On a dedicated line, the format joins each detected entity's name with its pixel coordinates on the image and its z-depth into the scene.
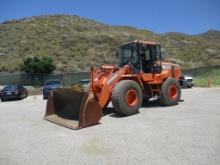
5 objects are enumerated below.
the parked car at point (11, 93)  13.26
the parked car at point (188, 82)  15.14
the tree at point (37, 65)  22.20
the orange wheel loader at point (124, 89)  5.59
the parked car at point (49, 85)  12.99
